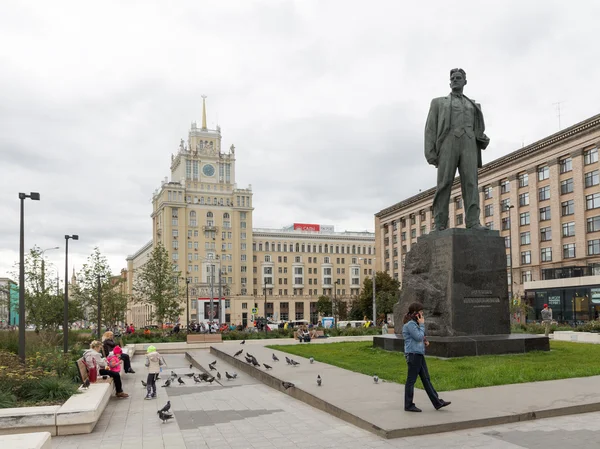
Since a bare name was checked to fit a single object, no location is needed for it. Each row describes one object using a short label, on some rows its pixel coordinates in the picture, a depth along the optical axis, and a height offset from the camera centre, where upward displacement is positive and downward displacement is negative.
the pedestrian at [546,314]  34.98 -2.46
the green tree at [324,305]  106.12 -5.01
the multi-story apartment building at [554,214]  51.84 +6.08
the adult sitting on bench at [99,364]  12.79 -1.85
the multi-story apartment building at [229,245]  109.56 +6.88
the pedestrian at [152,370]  13.18 -2.05
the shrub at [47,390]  10.64 -2.01
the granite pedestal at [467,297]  14.41 -0.56
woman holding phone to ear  8.67 -1.23
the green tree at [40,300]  39.12 -1.22
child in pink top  13.46 -1.90
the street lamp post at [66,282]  21.56 -0.01
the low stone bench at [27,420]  8.68 -2.09
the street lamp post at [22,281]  14.52 +0.06
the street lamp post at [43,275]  39.95 +0.54
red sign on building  126.48 +11.24
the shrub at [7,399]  9.81 -2.01
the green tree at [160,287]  47.53 -0.57
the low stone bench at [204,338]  32.53 -3.31
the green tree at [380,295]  73.25 -2.35
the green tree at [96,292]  48.09 -0.91
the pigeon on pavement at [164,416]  9.70 -2.29
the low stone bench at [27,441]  6.10 -1.74
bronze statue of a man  15.92 +3.74
